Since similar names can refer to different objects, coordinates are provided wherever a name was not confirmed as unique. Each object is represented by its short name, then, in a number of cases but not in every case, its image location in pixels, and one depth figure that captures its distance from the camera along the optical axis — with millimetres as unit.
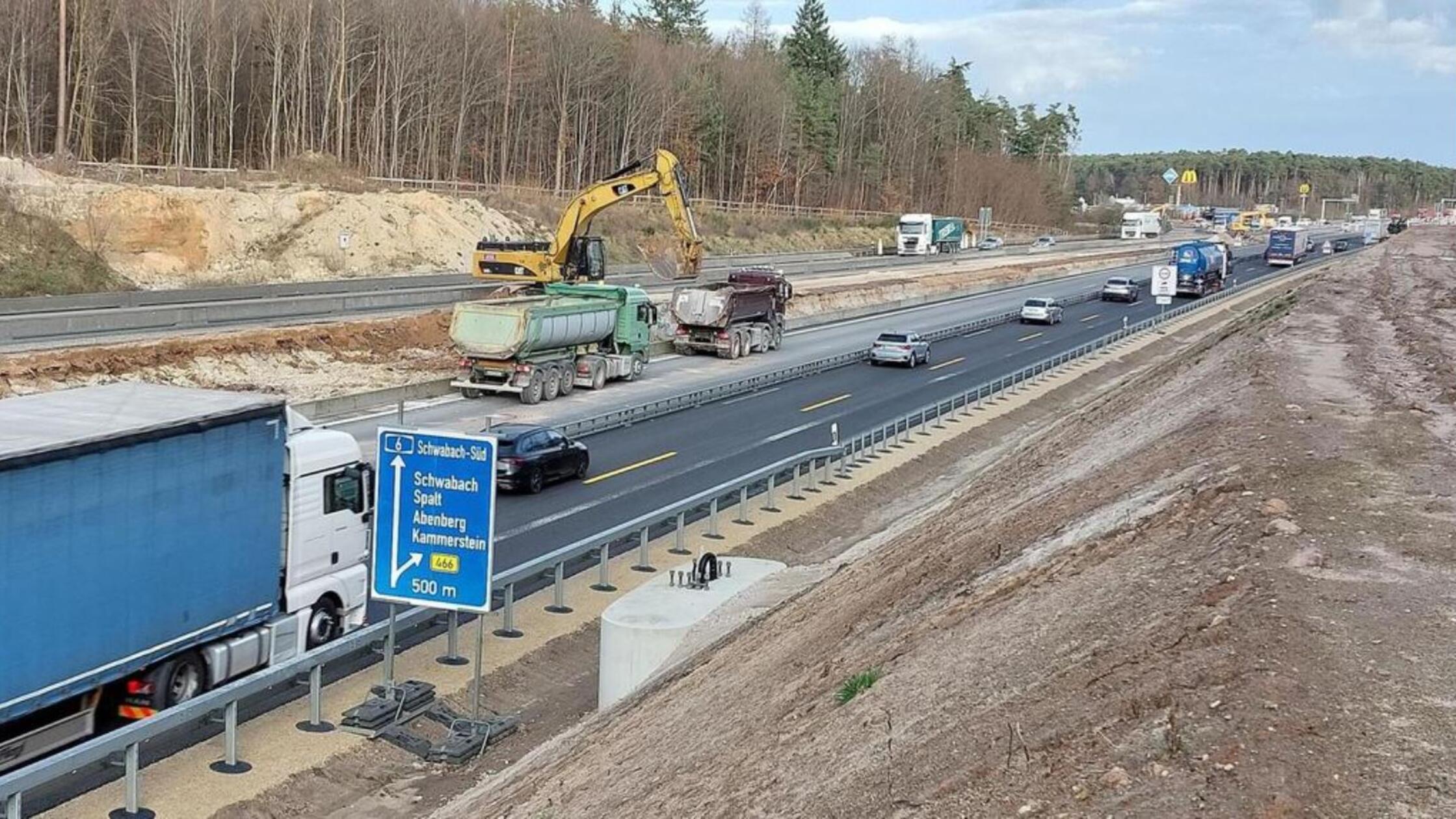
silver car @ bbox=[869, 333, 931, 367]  49469
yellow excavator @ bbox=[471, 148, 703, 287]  49719
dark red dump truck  49000
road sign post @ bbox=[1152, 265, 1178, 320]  53344
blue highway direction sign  13016
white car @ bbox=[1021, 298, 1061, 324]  67312
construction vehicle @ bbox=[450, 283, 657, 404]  36969
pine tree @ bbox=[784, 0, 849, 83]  162625
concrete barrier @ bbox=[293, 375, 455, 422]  33125
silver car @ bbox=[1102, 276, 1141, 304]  80375
